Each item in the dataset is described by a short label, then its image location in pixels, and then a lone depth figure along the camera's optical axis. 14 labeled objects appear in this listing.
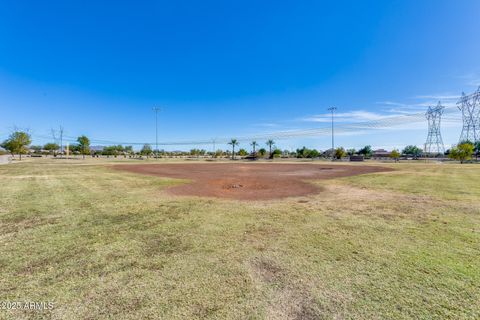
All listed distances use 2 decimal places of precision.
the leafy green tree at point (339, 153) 103.69
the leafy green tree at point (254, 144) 118.56
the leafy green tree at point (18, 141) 47.00
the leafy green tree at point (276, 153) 116.87
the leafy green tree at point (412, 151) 138.43
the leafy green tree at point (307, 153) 127.31
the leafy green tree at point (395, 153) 91.22
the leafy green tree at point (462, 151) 53.72
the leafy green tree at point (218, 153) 132.15
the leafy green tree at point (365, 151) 147.10
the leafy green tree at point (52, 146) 101.78
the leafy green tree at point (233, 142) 101.94
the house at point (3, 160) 37.16
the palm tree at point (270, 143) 116.40
